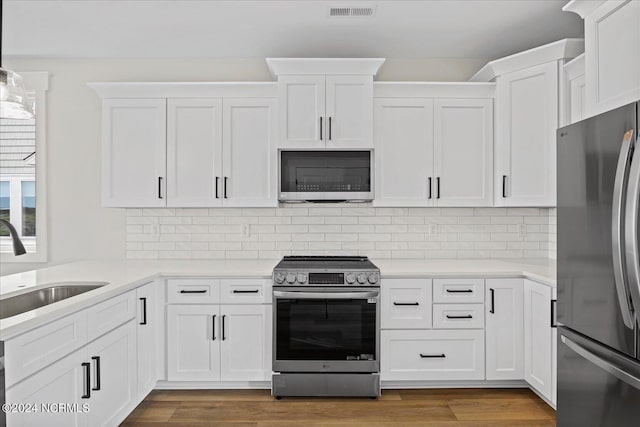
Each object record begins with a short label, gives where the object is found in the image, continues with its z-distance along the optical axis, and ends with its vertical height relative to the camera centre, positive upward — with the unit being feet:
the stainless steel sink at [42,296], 7.52 -1.47
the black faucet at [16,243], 6.06 -0.42
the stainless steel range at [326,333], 10.39 -2.66
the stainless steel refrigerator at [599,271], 5.34 -0.73
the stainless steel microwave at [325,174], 11.55 +0.91
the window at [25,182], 12.95 +0.79
